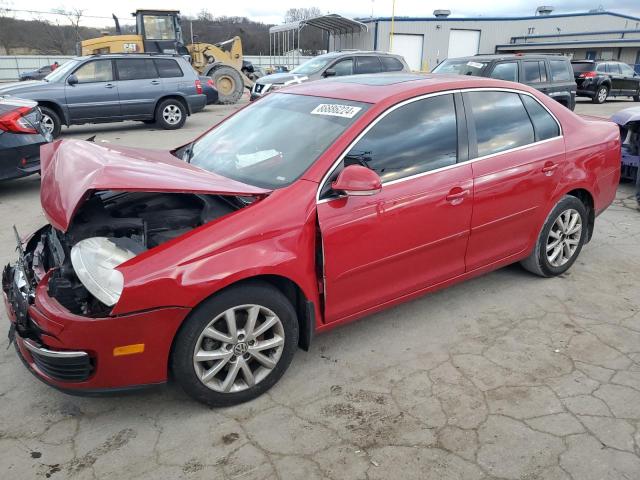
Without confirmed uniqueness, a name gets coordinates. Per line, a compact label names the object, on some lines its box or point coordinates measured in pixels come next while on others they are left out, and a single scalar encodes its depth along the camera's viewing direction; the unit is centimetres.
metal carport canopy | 2556
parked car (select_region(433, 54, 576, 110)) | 1076
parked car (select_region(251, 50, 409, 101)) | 1304
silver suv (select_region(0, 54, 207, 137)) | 1073
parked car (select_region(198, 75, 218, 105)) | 1405
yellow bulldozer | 1662
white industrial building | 3631
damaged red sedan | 243
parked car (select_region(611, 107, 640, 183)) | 672
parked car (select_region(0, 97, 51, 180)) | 621
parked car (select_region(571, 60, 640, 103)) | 1998
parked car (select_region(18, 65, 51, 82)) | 2251
